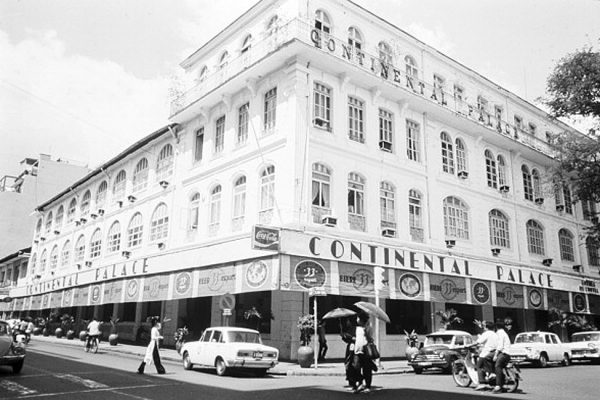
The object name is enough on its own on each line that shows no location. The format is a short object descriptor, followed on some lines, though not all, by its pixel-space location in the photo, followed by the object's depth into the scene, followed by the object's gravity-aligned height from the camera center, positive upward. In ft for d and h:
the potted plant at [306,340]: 54.44 -1.64
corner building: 64.34 +20.55
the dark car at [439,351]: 51.18 -2.41
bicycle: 72.95 -3.01
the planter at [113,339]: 84.48 -2.75
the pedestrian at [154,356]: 44.06 -2.84
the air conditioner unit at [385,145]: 74.23 +26.50
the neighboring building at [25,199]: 182.29 +43.70
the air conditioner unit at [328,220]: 63.98 +13.26
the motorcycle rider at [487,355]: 37.37 -1.96
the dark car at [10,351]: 39.99 -2.36
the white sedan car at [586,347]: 66.95 -2.23
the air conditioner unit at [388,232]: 70.49 +13.07
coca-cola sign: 56.95 +9.73
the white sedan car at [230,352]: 45.52 -2.55
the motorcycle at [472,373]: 35.99 -3.33
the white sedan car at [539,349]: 61.93 -2.54
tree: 79.66 +35.76
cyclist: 71.87 -1.25
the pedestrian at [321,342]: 58.85 -1.94
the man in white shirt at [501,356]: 35.73 -1.99
